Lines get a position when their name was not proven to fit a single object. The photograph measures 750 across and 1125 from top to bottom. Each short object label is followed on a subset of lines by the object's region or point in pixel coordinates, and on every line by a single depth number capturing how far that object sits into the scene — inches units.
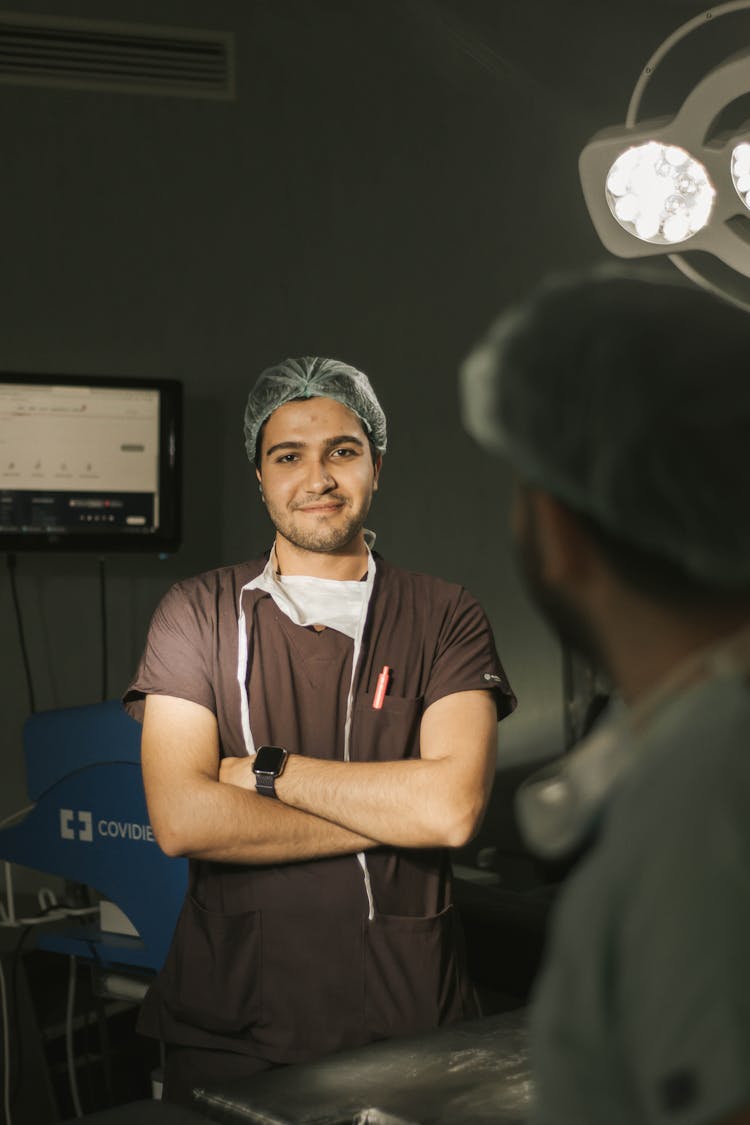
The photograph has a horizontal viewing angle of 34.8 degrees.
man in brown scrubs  64.3
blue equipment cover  82.6
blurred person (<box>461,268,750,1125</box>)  22.5
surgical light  64.8
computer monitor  102.7
